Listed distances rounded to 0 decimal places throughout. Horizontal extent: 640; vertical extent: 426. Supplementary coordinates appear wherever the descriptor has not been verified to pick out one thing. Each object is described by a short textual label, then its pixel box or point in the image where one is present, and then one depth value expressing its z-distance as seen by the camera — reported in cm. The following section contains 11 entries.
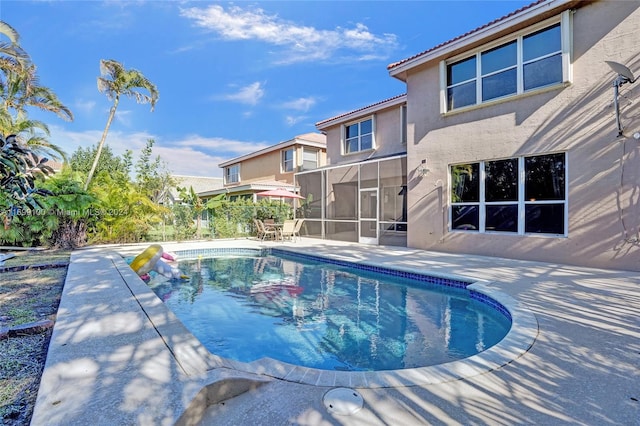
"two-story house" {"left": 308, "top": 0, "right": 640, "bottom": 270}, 800
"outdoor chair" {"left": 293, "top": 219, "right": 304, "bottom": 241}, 1644
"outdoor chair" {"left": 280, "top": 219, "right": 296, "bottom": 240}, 1583
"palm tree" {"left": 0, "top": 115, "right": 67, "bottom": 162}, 1436
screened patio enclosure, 1366
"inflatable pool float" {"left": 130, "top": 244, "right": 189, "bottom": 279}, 846
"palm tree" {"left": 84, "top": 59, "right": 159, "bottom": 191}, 1742
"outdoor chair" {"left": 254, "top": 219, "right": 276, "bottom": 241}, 1602
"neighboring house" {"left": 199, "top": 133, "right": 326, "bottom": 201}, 2150
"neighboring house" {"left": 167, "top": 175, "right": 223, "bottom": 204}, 4260
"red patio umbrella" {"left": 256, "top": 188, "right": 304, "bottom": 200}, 1569
